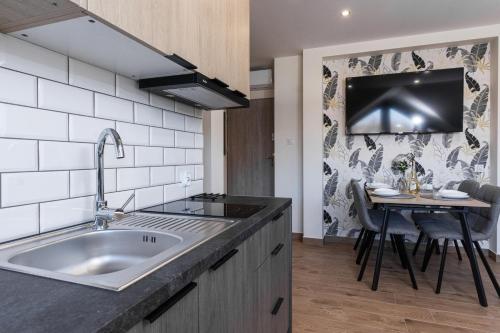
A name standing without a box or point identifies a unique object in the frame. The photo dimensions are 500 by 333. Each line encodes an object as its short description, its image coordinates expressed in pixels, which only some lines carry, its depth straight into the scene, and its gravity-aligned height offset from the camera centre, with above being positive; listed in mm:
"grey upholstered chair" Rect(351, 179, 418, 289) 2496 -548
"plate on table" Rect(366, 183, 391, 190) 3206 -238
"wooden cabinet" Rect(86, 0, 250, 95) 796 +513
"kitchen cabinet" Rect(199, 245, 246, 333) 700 -355
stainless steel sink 763 -236
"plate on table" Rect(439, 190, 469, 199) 2390 -255
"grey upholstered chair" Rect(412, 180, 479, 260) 2721 -528
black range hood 1221 +361
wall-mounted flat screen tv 3230 +733
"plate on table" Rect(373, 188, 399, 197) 2619 -255
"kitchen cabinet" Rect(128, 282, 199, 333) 511 -296
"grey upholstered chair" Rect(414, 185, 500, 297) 2250 -534
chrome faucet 960 -102
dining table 2205 -345
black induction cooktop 1205 -201
